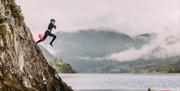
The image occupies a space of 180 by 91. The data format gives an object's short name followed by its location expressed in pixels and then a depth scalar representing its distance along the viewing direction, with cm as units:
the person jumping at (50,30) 4785
